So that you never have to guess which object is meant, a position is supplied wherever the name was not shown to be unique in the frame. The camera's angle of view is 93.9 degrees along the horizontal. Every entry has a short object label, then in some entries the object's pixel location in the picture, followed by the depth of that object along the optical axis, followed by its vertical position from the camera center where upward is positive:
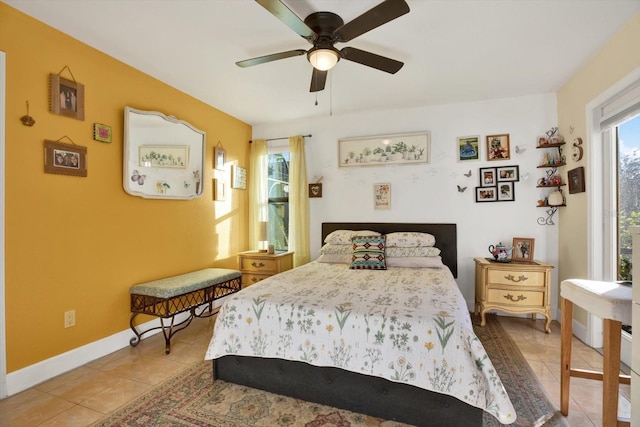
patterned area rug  1.66 -1.17
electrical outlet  2.25 -0.80
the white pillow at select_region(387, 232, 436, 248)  3.34 -0.31
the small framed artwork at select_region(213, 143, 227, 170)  3.75 +0.71
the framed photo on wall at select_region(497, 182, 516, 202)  3.42 +0.23
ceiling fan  1.60 +1.09
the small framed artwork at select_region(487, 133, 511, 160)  3.43 +0.75
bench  2.57 -0.76
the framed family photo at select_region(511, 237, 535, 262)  3.27 -0.41
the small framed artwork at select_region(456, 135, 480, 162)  3.53 +0.77
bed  1.51 -0.79
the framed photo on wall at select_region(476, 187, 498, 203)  3.46 +0.21
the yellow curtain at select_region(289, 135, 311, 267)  4.10 +0.10
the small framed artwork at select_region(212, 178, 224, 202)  3.75 +0.29
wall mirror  2.73 +0.57
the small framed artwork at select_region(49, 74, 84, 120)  2.17 +0.87
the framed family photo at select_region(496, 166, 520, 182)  3.40 +0.44
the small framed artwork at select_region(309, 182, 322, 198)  4.14 +0.31
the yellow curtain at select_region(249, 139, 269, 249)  4.31 +0.34
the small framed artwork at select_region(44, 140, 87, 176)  2.15 +0.41
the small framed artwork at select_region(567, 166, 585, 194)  2.73 +0.30
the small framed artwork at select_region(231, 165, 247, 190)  4.09 +0.50
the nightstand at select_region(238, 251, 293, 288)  3.78 -0.67
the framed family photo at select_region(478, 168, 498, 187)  3.47 +0.41
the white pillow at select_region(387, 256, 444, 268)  3.04 -0.51
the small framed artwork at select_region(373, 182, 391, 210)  3.85 +0.21
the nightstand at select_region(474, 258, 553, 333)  2.94 -0.76
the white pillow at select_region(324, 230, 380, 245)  3.58 -0.28
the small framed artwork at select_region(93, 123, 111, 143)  2.46 +0.67
